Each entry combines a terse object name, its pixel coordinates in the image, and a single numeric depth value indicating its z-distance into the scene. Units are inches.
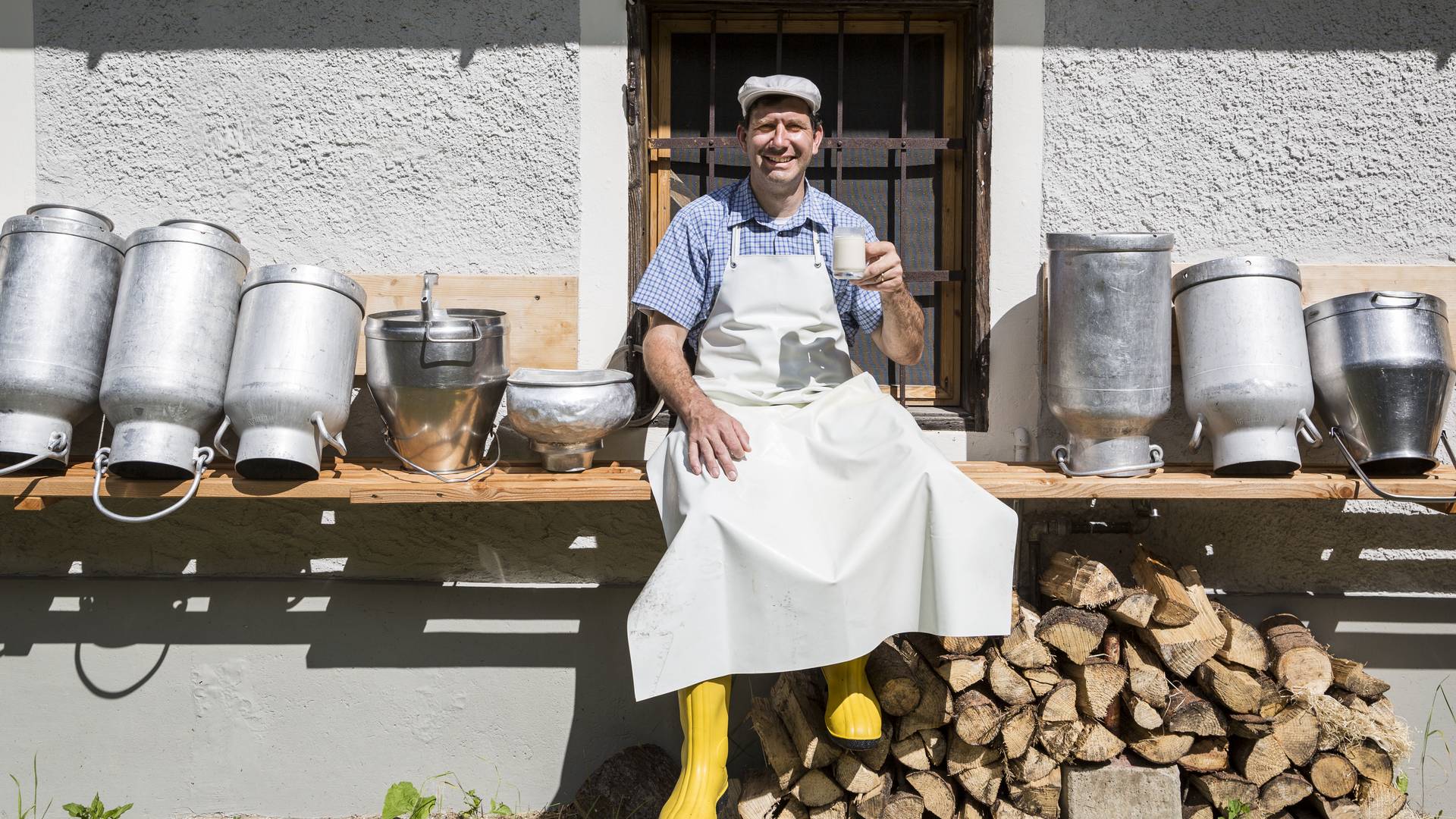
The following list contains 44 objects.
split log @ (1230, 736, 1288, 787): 99.3
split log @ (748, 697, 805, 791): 98.3
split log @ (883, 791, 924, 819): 98.0
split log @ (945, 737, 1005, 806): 98.5
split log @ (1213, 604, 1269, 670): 100.4
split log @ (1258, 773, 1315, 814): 99.5
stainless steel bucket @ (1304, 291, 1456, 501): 98.4
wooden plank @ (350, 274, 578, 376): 112.4
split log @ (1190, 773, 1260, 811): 99.7
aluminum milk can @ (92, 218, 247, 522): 95.3
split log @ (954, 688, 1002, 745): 97.0
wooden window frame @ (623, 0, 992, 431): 113.6
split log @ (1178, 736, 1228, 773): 100.1
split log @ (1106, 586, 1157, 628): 99.6
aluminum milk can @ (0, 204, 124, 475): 96.6
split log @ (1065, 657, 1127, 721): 99.0
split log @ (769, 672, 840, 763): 97.5
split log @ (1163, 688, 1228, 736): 98.7
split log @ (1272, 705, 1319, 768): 99.5
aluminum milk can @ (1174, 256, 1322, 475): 98.8
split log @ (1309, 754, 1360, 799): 99.8
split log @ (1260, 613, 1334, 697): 101.7
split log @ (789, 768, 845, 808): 97.5
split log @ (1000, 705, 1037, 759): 98.4
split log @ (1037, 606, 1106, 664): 99.5
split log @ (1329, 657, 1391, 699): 102.8
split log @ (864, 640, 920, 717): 98.1
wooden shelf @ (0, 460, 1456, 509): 97.3
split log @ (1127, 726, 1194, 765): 99.3
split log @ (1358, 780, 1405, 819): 100.9
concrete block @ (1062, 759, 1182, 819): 99.8
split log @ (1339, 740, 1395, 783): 100.5
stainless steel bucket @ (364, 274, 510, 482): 98.2
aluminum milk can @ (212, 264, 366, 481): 95.0
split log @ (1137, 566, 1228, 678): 99.5
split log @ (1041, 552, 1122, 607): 100.5
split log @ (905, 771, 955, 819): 98.7
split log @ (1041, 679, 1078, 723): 98.7
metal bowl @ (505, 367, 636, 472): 99.6
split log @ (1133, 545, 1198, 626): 100.3
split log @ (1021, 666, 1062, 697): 99.6
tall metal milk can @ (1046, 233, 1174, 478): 100.1
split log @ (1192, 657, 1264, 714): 98.2
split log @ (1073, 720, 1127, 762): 98.9
